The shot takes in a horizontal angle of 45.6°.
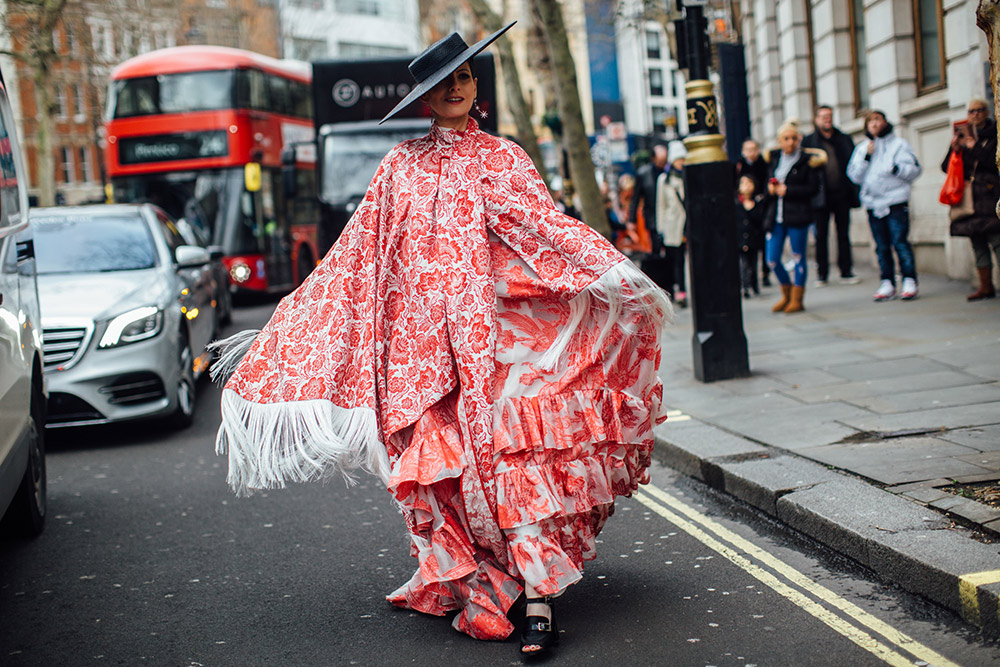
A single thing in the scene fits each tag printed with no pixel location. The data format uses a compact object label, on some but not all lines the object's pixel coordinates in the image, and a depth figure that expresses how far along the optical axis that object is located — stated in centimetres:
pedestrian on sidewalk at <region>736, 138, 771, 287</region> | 1398
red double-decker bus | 1939
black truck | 1498
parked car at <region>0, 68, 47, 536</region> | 452
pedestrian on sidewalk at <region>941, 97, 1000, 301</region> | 1010
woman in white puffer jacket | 1130
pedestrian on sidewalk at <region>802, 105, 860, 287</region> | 1311
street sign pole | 801
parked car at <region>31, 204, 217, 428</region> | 766
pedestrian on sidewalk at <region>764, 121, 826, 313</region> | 1170
